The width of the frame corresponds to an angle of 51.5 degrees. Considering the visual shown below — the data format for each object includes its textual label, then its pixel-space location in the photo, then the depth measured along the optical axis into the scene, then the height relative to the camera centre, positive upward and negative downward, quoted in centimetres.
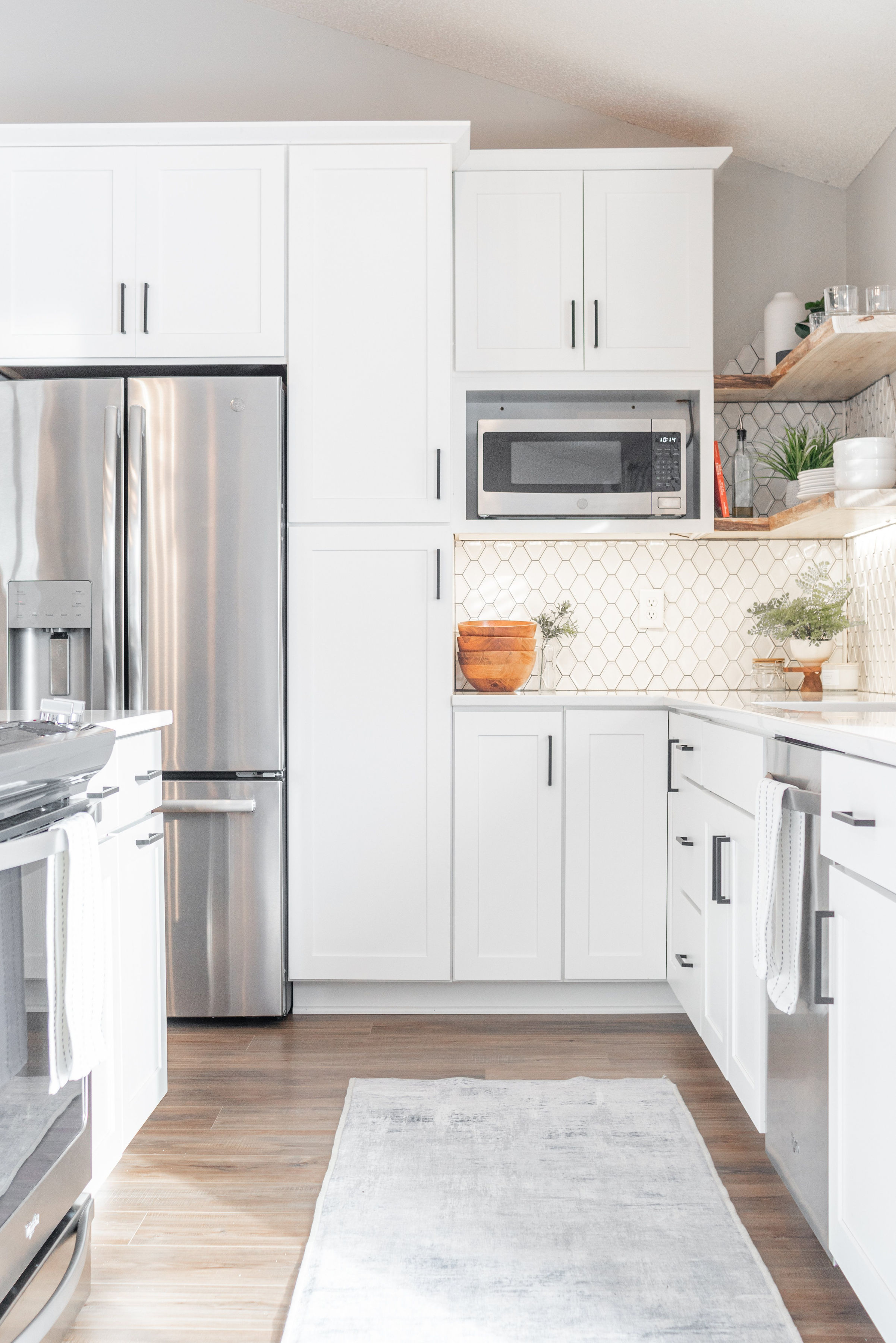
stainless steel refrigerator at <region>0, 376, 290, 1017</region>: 258 +16
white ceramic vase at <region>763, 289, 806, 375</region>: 302 +110
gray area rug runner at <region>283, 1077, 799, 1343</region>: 141 -101
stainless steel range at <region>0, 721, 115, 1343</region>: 118 -57
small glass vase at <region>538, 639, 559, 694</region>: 315 -6
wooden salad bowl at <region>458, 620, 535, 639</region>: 279 +8
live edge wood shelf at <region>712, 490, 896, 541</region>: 251 +40
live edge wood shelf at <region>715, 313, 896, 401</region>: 243 +86
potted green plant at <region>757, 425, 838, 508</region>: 291 +65
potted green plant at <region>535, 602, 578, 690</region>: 312 +8
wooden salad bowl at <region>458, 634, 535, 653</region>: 279 +3
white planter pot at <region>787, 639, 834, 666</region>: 294 +2
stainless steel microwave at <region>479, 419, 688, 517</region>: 286 +58
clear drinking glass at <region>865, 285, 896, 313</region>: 243 +94
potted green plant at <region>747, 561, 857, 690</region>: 291 +10
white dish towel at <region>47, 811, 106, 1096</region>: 129 -43
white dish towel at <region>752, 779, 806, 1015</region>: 156 -41
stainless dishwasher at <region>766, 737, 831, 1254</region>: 148 -66
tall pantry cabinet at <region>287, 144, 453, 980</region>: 265 +36
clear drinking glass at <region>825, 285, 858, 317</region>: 249 +96
